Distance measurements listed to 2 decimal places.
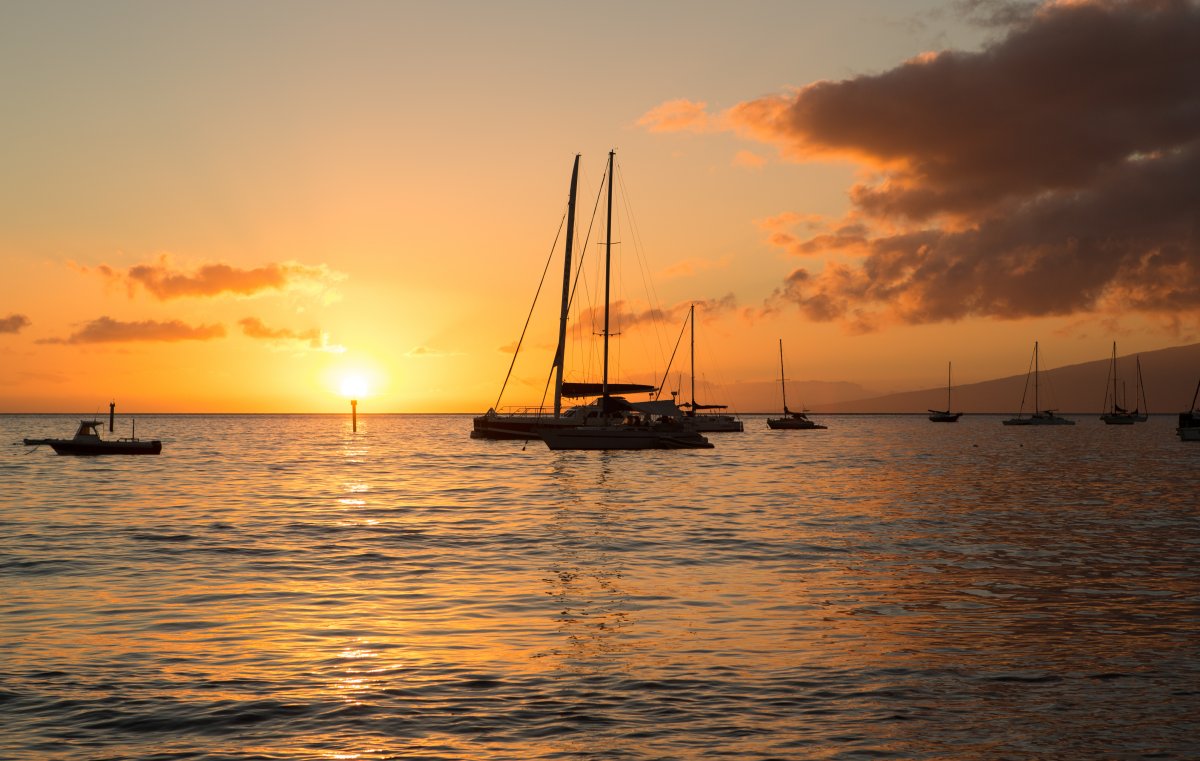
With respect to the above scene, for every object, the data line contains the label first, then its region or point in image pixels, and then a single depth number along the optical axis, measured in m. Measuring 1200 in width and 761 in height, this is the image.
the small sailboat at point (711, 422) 152.00
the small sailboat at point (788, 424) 193.12
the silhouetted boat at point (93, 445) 81.75
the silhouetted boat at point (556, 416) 94.06
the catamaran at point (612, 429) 81.31
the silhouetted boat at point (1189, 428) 128.50
